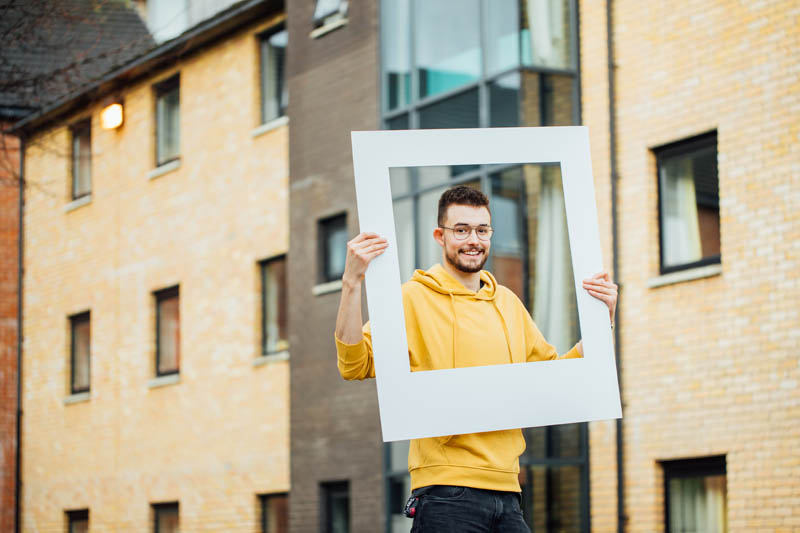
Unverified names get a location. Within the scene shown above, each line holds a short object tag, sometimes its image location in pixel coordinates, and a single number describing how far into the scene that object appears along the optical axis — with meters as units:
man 4.93
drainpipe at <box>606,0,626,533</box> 14.12
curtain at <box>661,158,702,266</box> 14.02
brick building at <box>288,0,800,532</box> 12.82
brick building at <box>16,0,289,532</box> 20.52
